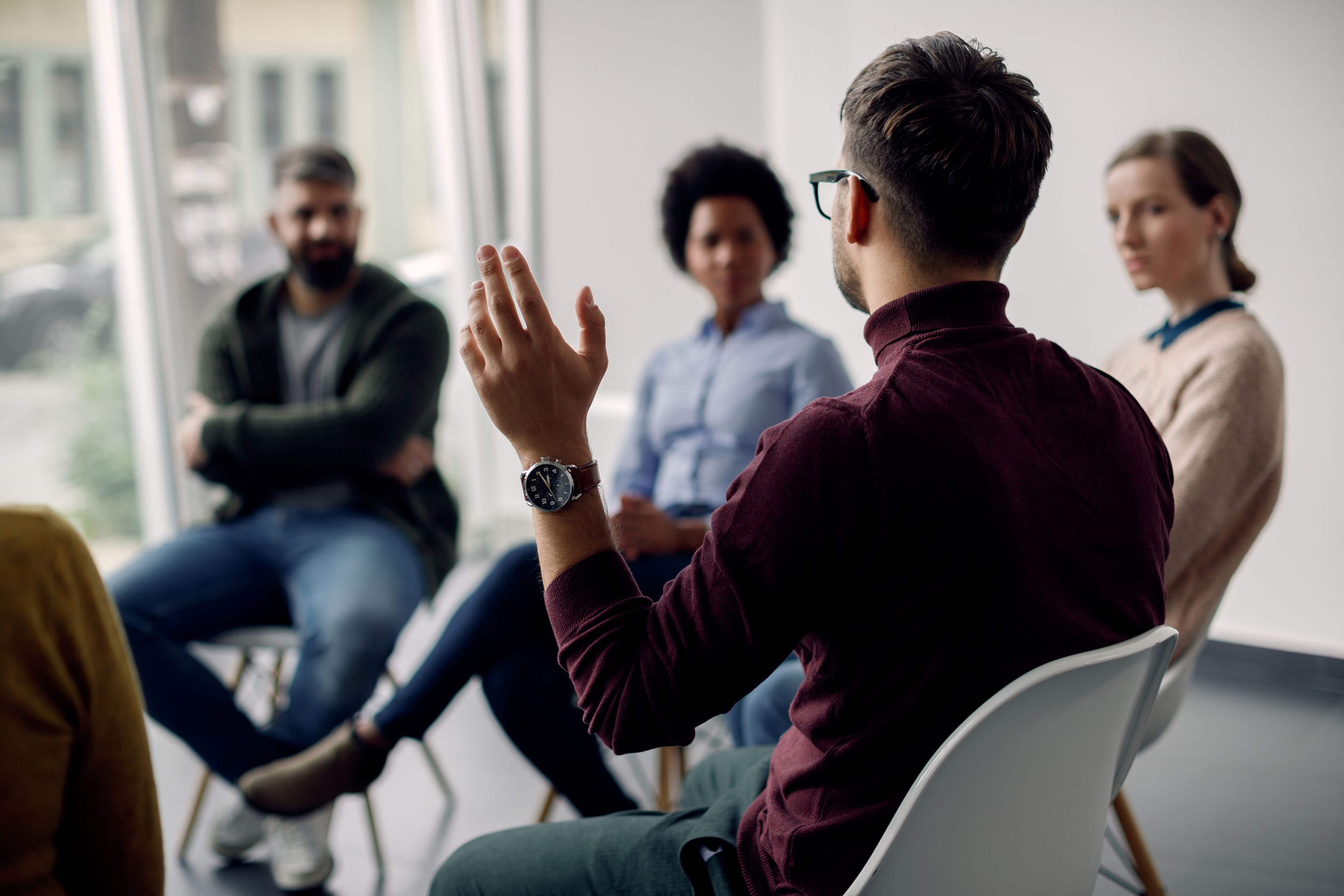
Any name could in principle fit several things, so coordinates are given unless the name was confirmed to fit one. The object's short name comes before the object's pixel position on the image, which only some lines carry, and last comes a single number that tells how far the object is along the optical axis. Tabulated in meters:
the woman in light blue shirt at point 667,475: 1.83
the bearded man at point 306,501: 2.06
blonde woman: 1.75
